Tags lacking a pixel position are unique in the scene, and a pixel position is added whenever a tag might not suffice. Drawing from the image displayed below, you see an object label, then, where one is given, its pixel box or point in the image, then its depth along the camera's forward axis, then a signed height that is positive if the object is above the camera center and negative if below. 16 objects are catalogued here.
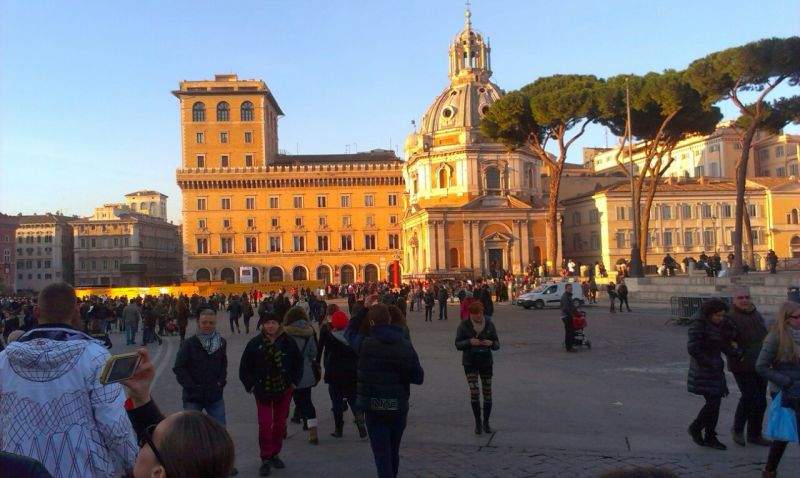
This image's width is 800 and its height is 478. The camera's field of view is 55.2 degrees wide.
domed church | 60.88 +6.47
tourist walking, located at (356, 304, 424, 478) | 5.61 -0.86
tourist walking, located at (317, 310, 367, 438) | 7.86 -1.05
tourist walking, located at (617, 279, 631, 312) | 27.77 -1.19
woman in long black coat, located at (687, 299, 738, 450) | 6.83 -0.96
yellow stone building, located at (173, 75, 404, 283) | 74.12 +6.57
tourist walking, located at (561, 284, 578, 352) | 15.51 -1.13
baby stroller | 15.58 -1.37
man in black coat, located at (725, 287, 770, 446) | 6.93 -0.99
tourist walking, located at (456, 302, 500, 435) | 7.63 -0.87
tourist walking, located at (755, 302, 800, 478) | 5.68 -0.81
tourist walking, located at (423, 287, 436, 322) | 27.97 -1.30
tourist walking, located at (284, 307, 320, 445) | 7.55 -0.93
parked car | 33.53 -1.50
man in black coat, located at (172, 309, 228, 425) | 6.38 -0.80
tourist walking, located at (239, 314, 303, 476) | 6.48 -0.93
